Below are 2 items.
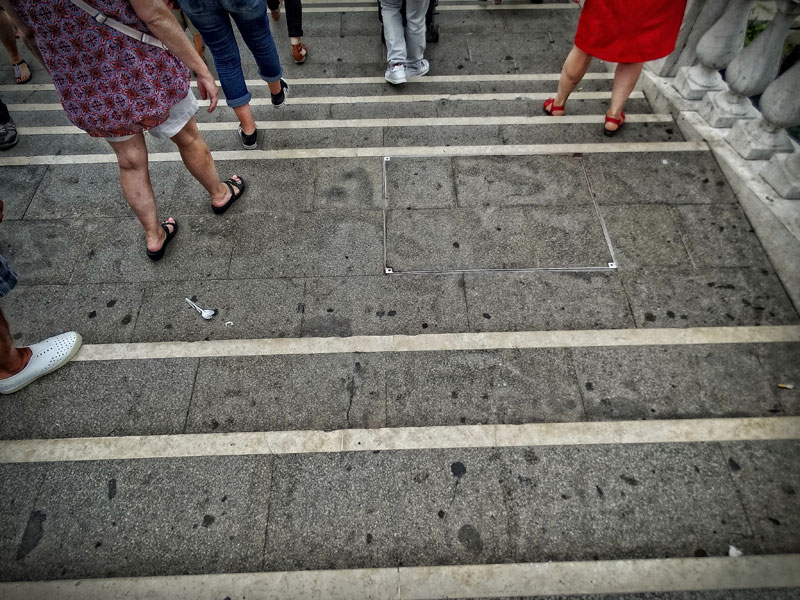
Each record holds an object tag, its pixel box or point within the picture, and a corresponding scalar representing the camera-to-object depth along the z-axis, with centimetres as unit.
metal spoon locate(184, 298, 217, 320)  306
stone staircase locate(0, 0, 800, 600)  222
